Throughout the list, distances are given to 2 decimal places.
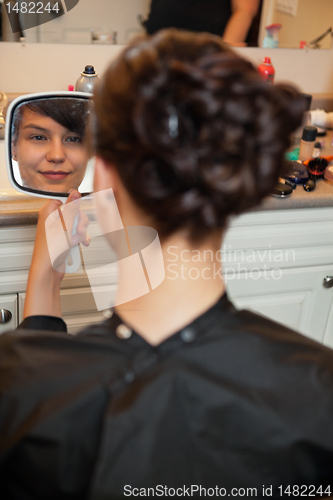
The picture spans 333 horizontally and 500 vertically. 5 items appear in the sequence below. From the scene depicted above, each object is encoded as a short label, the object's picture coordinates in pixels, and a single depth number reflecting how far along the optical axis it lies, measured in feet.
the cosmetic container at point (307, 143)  4.76
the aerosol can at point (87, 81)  4.09
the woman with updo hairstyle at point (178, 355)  1.53
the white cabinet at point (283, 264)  3.97
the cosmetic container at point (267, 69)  5.13
